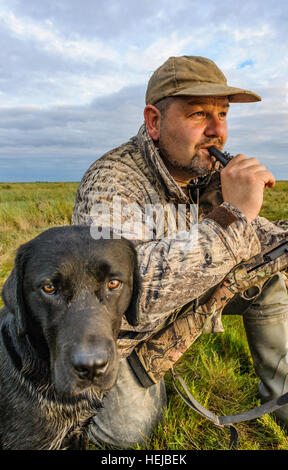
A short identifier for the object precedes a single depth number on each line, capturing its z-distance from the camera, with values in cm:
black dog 44
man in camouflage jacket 56
